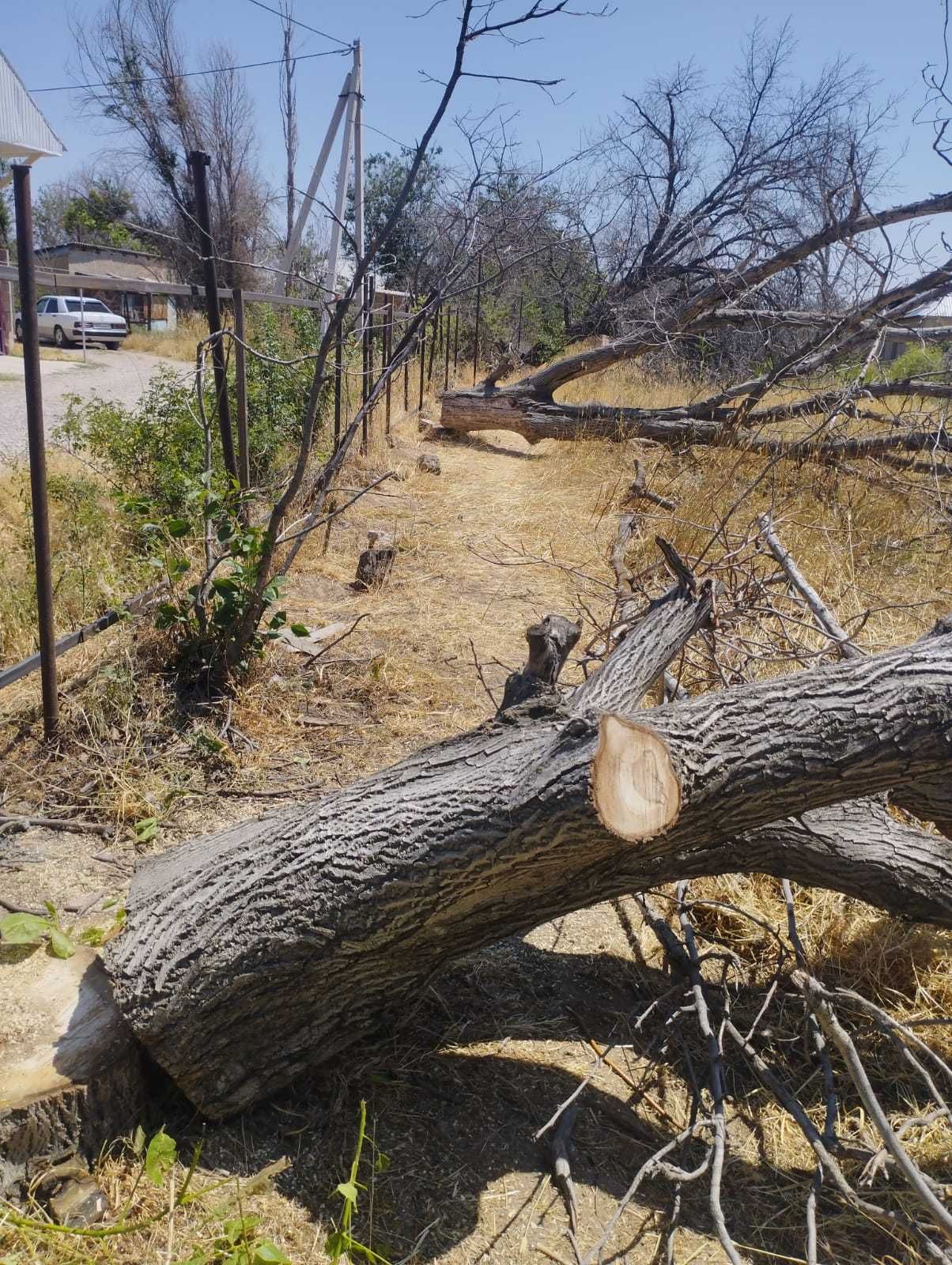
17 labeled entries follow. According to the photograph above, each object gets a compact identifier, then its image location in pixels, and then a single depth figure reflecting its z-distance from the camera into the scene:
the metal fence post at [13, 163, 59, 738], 3.04
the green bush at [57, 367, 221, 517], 5.59
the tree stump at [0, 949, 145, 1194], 1.86
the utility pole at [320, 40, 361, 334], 13.32
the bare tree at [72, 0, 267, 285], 23.19
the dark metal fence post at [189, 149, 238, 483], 4.07
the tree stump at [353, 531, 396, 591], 6.09
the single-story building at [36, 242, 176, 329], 26.56
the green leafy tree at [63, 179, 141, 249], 31.45
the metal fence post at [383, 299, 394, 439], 8.80
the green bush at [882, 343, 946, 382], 9.59
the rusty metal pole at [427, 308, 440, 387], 13.15
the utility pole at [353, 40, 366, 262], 7.27
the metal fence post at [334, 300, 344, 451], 7.38
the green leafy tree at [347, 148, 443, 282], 14.65
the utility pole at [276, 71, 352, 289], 11.61
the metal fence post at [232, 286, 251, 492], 4.92
